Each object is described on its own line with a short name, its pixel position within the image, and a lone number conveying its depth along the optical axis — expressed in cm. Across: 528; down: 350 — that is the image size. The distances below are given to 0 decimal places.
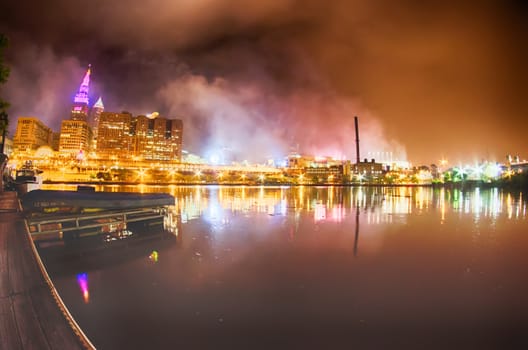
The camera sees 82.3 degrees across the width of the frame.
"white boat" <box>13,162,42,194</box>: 2014
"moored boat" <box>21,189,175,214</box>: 1235
